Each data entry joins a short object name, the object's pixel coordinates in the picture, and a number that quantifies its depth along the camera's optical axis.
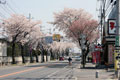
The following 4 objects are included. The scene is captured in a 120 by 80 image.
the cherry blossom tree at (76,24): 47.03
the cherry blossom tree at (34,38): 62.08
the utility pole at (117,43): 17.23
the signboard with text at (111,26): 20.72
